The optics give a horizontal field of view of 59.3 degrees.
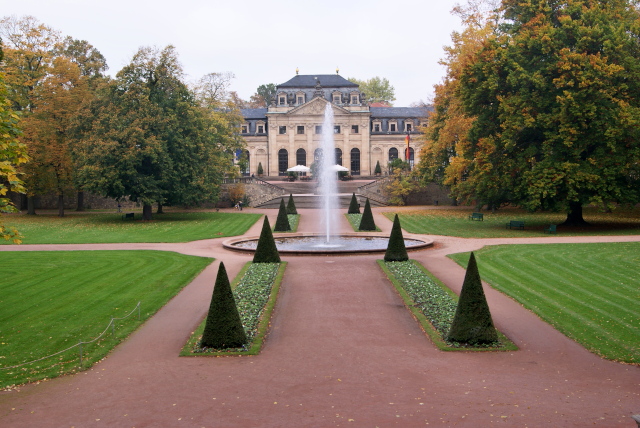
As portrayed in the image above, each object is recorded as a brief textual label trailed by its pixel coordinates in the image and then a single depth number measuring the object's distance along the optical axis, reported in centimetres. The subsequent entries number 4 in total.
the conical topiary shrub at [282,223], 3759
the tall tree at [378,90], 11688
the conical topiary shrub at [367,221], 3734
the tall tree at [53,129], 4788
